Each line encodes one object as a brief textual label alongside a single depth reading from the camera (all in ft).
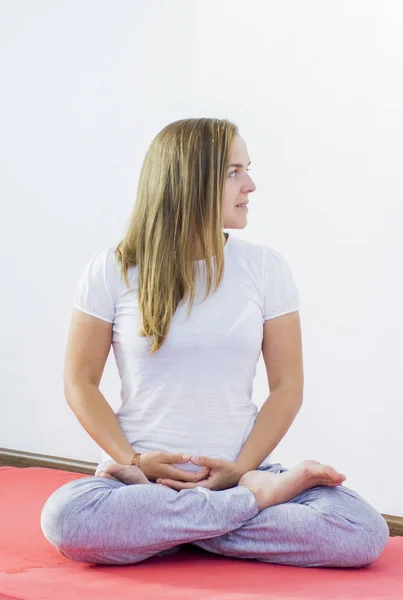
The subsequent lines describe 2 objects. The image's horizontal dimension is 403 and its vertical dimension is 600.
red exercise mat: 9.25
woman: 9.91
